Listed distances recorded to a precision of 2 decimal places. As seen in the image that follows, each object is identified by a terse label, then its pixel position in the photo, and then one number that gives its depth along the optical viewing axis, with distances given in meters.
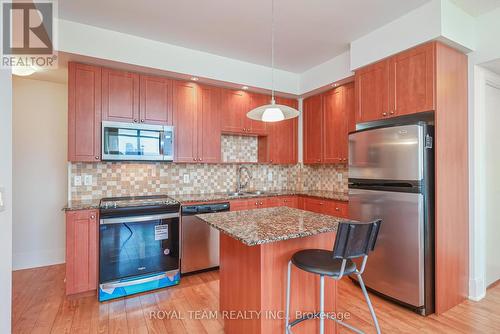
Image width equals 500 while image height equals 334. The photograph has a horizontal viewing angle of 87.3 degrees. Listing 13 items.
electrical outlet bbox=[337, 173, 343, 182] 3.87
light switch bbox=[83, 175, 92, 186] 3.04
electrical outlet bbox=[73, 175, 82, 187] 2.99
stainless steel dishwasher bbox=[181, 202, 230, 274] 3.04
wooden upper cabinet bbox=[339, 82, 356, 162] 3.41
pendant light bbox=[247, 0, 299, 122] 2.00
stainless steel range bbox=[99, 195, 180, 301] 2.55
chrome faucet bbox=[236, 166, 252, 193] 4.05
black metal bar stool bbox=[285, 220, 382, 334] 1.39
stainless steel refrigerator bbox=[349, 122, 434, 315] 2.29
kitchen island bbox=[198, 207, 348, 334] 1.59
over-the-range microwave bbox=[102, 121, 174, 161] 2.86
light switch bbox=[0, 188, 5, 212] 1.24
